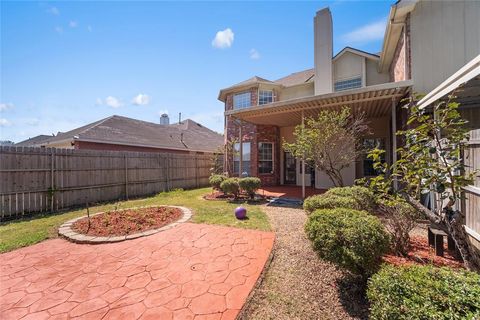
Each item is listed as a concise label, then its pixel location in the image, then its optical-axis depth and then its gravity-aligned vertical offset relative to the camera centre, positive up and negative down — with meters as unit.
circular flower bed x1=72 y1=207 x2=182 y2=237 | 5.01 -1.62
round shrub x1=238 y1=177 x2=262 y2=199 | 8.41 -0.97
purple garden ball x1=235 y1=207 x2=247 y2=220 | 5.90 -1.51
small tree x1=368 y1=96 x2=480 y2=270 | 2.30 -0.15
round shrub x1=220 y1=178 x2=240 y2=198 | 8.65 -1.07
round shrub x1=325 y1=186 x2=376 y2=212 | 4.62 -0.86
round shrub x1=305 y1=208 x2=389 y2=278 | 2.51 -1.07
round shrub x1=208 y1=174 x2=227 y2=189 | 9.90 -0.93
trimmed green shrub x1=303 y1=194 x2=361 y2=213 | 4.20 -0.93
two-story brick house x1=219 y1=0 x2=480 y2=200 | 6.39 +3.36
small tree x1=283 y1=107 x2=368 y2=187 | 6.89 +0.54
